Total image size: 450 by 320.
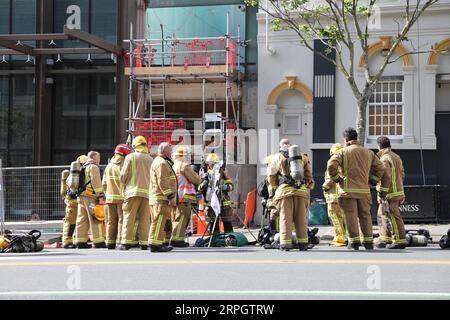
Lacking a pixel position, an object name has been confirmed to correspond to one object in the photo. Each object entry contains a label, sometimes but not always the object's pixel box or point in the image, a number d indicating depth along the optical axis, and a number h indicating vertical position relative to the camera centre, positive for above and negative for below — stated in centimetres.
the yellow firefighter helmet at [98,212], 1404 -104
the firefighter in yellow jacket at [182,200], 1388 -77
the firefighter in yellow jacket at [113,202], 1358 -81
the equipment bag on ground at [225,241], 1367 -154
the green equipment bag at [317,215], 1983 -150
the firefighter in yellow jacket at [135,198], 1282 -68
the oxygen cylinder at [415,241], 1320 -146
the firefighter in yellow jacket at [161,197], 1246 -64
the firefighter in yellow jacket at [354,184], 1195 -39
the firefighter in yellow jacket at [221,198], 1406 -75
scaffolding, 2066 +244
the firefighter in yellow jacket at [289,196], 1205 -60
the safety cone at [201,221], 1627 -140
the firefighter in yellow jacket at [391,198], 1255 -65
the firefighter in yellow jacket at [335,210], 1349 -93
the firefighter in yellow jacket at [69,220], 1484 -125
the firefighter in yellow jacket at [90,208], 1412 -95
